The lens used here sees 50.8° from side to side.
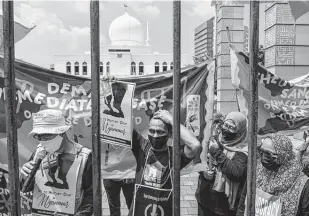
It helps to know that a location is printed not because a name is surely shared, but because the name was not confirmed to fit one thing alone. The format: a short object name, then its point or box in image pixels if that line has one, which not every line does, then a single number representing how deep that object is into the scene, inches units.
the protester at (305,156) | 94.0
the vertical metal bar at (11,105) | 49.9
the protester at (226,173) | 100.6
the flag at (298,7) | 72.8
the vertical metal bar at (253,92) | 51.4
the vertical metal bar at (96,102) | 51.3
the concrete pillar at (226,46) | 404.8
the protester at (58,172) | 93.6
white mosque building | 1854.1
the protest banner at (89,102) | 107.1
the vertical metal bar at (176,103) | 52.2
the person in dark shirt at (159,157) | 99.1
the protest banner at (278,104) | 131.5
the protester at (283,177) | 80.2
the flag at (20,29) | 82.0
